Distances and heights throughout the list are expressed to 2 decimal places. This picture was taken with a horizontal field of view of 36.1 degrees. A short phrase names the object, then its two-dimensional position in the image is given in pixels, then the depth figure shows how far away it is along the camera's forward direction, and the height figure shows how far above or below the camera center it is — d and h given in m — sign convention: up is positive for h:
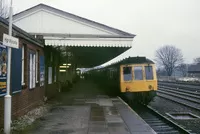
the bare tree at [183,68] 110.19 +3.41
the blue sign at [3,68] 8.03 +0.29
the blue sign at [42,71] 14.37 +0.37
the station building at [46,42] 11.06 +1.91
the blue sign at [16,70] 9.10 +0.27
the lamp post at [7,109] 7.55 -0.74
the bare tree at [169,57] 111.69 +7.56
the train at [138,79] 17.72 -0.08
